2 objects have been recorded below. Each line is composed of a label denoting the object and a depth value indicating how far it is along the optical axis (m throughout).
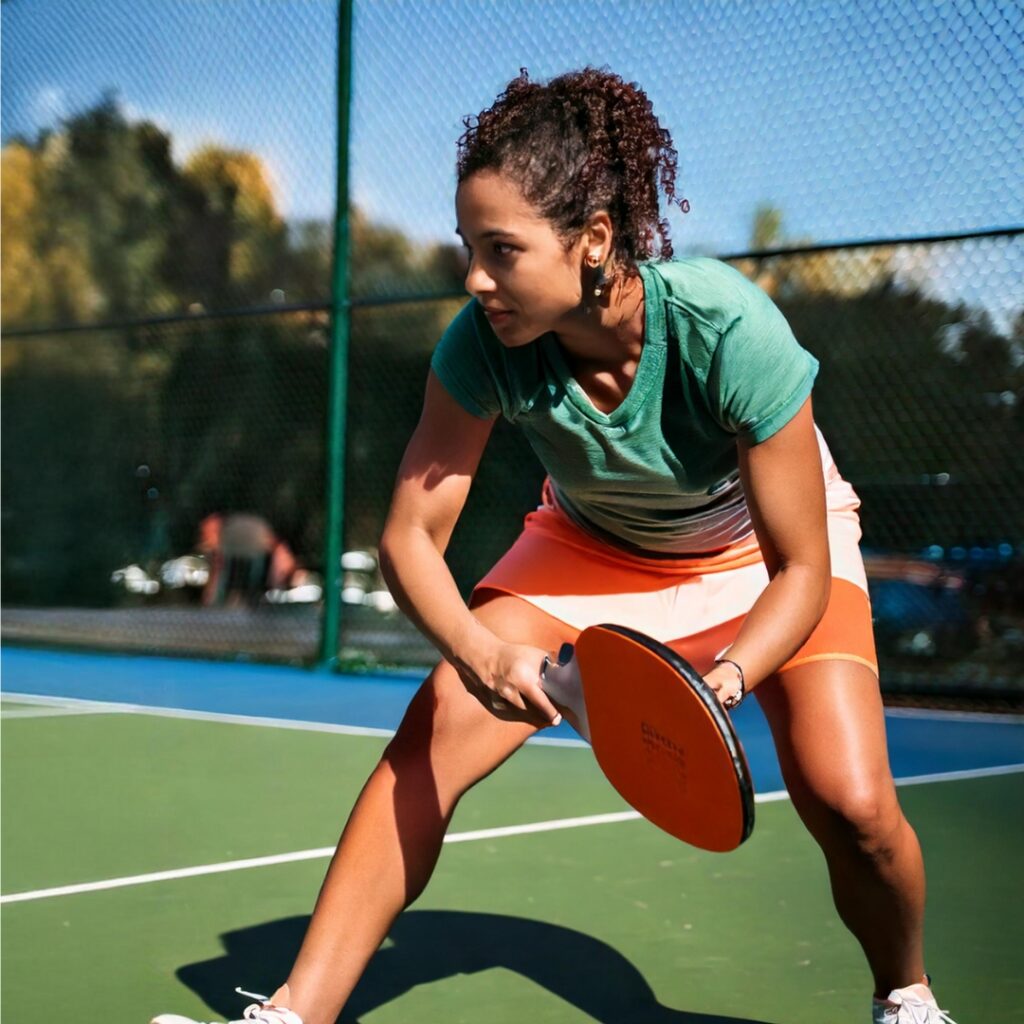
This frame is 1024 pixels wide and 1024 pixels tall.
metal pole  8.59
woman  2.38
